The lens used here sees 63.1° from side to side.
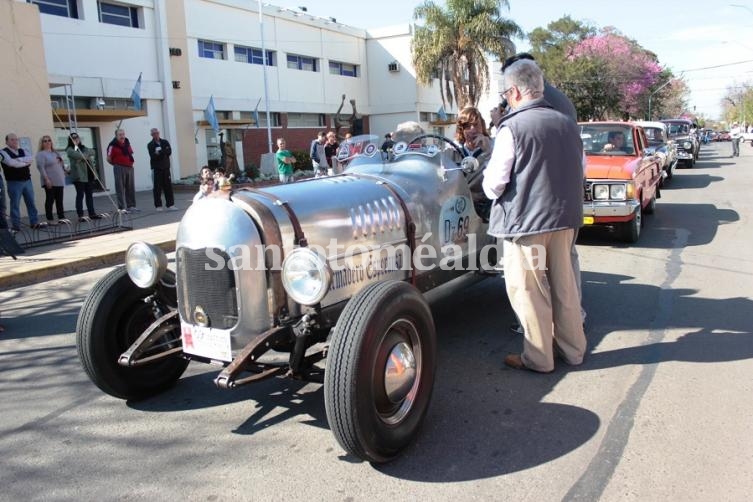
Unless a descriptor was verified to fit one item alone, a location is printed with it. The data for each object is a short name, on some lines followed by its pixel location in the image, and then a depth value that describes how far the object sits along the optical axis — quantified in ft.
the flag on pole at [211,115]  74.23
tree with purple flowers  127.24
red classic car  27.78
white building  63.82
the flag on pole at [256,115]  91.94
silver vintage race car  9.90
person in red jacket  44.37
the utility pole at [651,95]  156.41
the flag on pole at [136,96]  62.85
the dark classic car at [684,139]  74.79
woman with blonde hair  40.27
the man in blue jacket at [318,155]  51.95
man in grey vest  13.12
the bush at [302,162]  82.61
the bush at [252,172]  71.35
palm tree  97.91
